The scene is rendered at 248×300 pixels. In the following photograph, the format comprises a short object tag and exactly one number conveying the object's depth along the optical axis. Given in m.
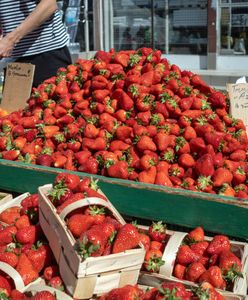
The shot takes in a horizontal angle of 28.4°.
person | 3.91
